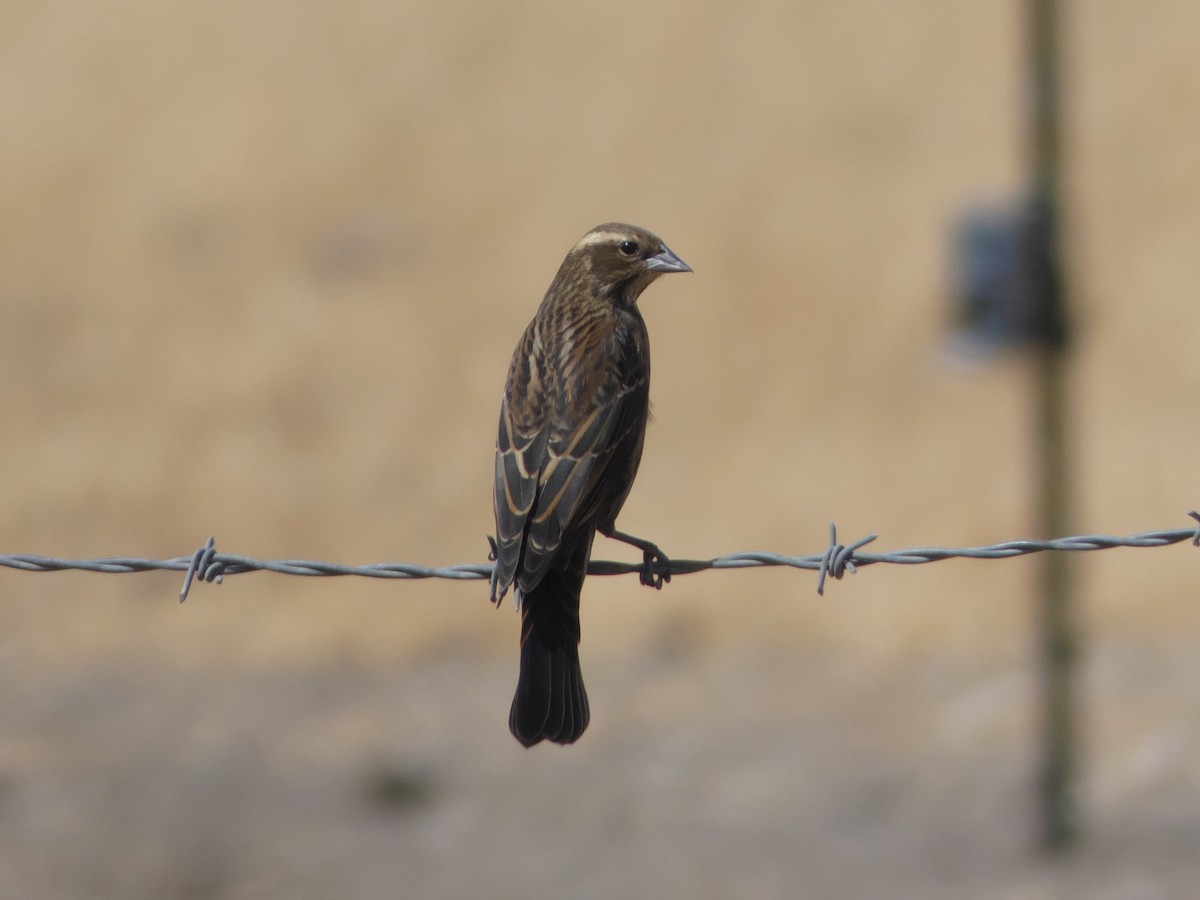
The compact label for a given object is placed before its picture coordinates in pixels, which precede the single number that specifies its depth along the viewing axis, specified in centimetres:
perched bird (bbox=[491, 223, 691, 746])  1073
